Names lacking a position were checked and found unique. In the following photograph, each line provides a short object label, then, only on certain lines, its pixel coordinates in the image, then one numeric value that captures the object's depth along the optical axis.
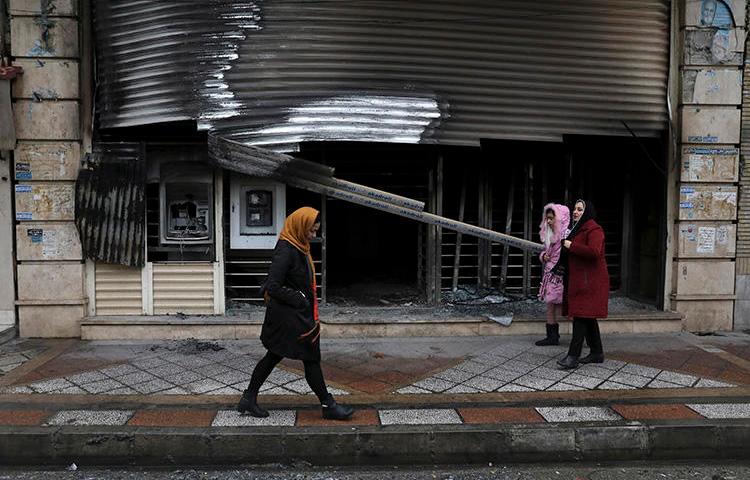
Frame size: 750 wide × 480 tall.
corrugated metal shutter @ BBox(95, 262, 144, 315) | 7.14
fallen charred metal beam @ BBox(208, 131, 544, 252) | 6.55
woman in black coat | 4.34
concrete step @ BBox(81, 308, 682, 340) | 6.93
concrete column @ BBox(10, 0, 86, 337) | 6.76
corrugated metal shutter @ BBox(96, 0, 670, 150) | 6.79
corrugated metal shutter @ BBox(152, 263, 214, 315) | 7.18
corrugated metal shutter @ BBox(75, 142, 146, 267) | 6.91
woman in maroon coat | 5.56
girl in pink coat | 6.50
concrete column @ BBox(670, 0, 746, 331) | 7.36
